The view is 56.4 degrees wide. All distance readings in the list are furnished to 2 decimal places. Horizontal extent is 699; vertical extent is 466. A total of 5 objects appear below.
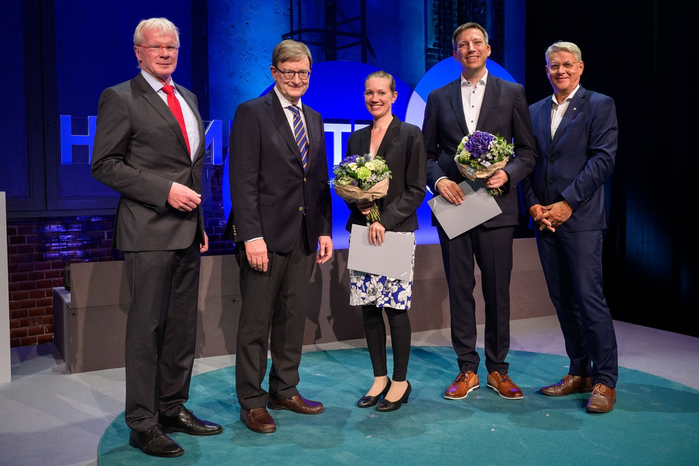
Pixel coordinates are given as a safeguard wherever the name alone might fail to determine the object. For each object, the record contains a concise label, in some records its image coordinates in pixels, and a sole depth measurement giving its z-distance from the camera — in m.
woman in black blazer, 3.39
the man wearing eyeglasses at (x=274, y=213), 3.14
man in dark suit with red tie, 2.78
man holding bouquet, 3.61
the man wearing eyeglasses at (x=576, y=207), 3.51
